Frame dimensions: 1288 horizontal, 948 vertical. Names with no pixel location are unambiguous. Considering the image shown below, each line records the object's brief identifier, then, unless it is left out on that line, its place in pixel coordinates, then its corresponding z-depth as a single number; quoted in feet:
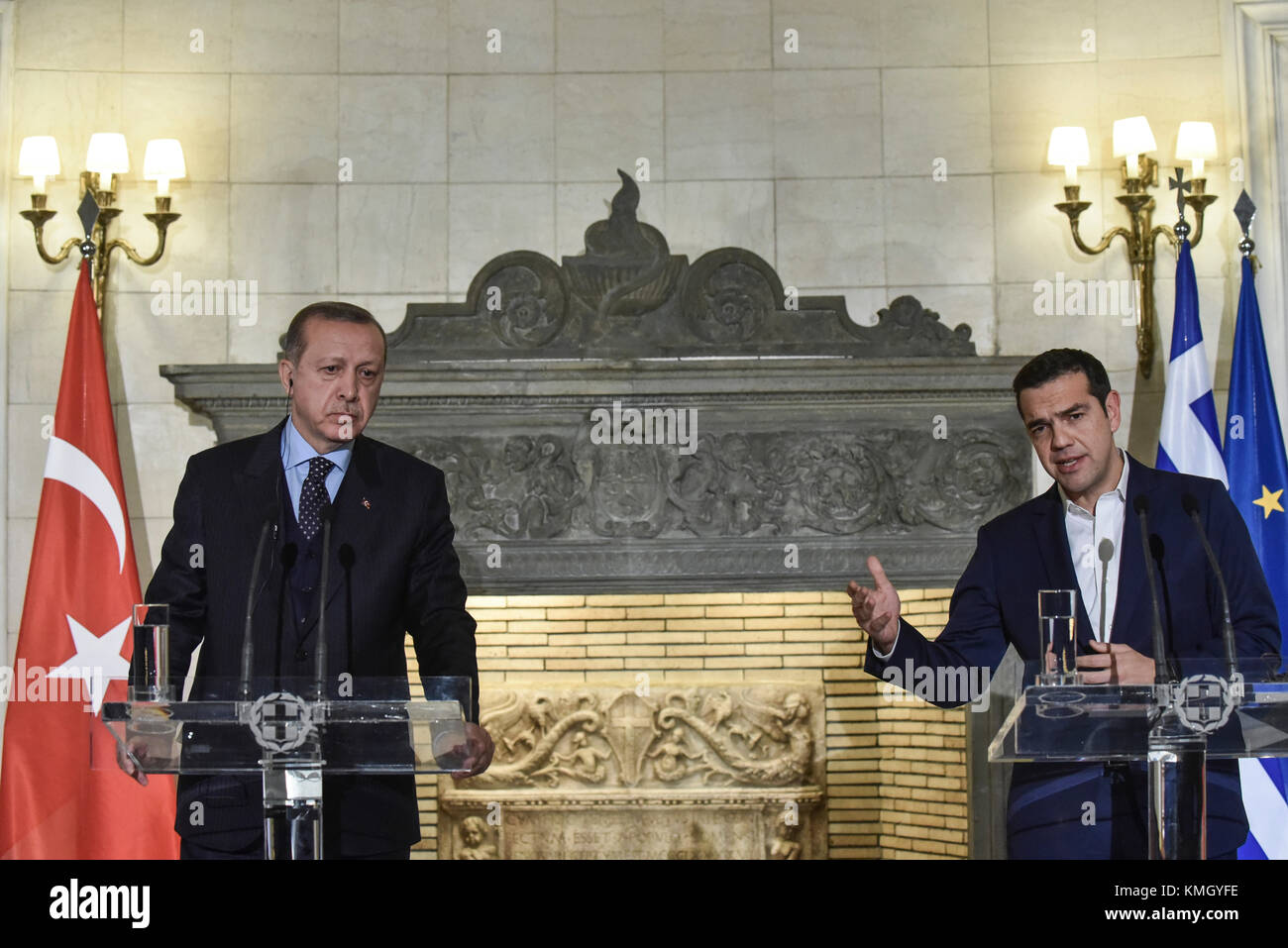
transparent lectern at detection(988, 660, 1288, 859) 7.64
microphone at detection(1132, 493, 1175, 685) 7.85
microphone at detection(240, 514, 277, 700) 7.55
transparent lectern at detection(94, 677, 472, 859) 7.43
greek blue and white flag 16.78
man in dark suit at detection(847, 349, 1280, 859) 8.79
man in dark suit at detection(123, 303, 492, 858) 8.79
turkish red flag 16.28
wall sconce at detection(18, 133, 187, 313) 17.65
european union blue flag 16.55
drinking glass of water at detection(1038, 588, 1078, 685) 7.83
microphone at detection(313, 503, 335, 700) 7.57
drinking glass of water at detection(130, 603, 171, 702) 7.75
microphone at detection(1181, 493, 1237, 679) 8.43
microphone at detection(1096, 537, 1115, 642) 9.54
